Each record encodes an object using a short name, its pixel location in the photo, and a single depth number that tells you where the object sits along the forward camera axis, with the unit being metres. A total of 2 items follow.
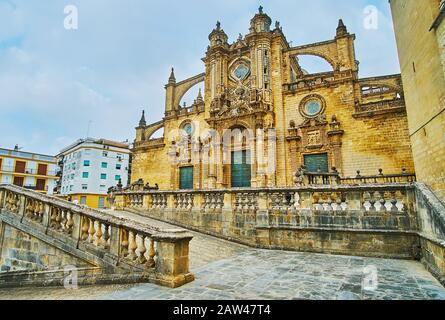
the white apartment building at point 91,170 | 37.88
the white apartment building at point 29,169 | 35.69
